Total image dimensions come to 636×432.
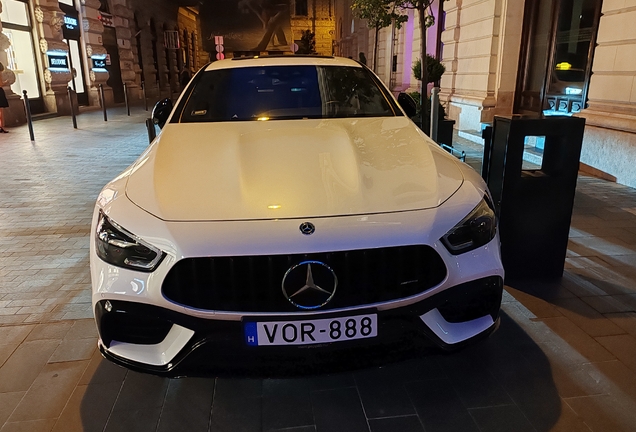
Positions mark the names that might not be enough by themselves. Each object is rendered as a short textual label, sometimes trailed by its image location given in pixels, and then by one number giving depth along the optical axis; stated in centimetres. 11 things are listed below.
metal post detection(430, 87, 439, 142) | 612
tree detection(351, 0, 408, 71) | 882
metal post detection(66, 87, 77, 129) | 1266
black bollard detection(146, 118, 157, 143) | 524
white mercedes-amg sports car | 182
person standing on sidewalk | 1149
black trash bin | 306
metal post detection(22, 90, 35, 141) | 1046
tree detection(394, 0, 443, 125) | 836
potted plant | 676
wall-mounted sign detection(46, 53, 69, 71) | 1581
